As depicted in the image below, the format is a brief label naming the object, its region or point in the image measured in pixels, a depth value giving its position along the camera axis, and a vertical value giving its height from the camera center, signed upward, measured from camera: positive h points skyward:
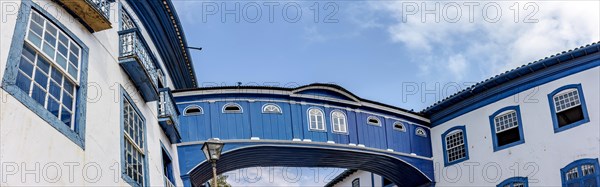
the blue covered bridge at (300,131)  21.12 +4.49
